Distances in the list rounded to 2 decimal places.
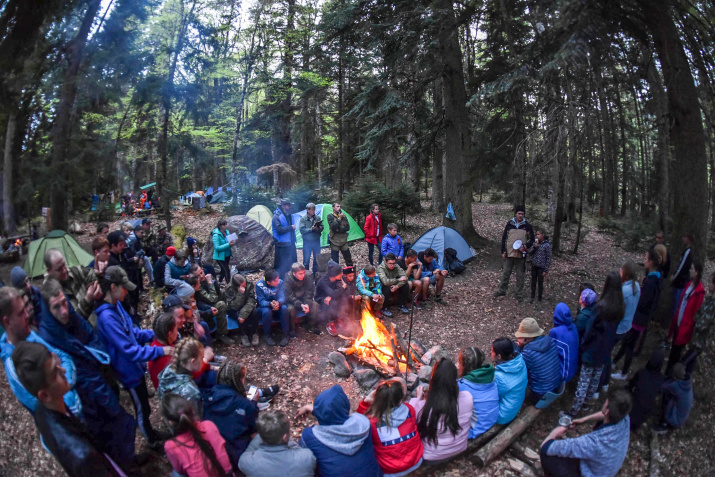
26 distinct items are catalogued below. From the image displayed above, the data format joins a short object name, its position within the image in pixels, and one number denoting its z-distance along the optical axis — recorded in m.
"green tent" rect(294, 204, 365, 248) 11.88
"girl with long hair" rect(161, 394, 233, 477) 2.79
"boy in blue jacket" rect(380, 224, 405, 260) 8.66
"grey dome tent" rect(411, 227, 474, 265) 9.94
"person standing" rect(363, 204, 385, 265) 9.53
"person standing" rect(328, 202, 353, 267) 8.80
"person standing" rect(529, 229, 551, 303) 7.77
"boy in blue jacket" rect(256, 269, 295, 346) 6.13
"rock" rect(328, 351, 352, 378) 5.45
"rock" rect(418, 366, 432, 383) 5.18
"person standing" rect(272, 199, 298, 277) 8.46
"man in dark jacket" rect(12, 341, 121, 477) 2.44
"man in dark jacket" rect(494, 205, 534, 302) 7.88
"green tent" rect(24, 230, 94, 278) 8.13
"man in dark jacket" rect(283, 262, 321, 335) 6.38
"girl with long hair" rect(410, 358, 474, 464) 3.57
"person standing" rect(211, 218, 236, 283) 7.96
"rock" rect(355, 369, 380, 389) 5.21
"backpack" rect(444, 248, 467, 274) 9.93
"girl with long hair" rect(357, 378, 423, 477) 3.39
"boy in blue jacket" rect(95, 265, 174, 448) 3.44
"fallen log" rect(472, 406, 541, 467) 3.85
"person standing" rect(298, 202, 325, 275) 8.82
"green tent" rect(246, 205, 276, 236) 11.88
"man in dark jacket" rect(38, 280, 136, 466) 3.03
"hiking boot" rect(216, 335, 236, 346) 6.09
